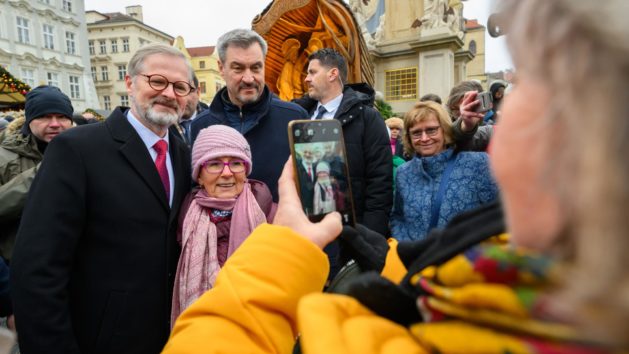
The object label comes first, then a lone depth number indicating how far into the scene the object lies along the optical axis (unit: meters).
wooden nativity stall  4.09
